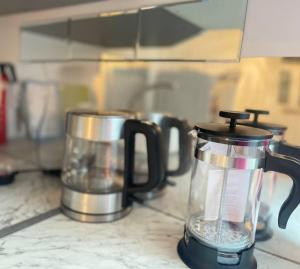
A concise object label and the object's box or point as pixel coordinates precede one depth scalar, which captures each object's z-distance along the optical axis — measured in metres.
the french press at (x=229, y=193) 0.42
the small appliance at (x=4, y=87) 1.02
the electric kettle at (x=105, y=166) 0.55
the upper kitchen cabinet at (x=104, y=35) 0.78
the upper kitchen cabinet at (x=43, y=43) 0.99
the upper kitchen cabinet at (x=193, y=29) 0.61
